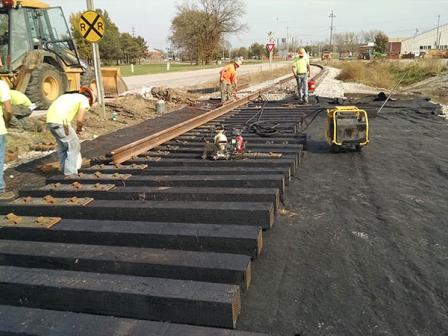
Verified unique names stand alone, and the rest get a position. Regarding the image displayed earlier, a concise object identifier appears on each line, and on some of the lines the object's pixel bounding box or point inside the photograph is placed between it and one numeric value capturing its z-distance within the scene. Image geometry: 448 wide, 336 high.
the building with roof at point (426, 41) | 121.19
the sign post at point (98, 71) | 11.27
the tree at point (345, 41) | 138.38
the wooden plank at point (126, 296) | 2.75
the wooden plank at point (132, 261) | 3.15
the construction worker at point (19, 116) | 9.45
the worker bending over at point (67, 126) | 5.91
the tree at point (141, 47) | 92.83
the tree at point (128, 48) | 83.89
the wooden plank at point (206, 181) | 5.03
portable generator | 7.14
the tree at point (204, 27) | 80.12
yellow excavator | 11.35
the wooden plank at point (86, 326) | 2.59
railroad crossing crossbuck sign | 10.52
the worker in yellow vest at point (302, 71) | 13.19
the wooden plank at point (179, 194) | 4.56
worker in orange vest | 13.16
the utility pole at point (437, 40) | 119.55
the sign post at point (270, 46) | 27.31
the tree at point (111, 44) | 69.56
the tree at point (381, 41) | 100.02
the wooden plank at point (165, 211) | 4.10
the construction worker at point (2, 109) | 5.94
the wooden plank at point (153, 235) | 3.59
